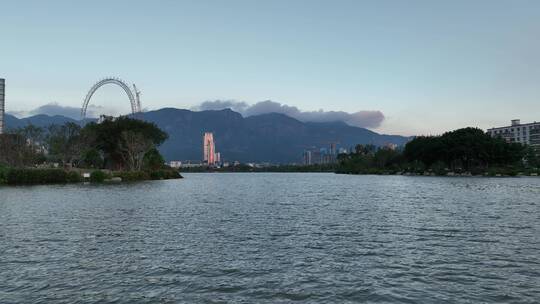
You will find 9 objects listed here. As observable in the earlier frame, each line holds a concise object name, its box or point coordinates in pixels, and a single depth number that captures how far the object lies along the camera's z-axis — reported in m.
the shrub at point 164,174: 153.50
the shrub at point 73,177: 119.69
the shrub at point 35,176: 108.38
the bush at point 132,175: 134.07
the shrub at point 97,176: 123.94
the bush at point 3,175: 107.04
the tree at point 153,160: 168.73
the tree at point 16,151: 129.75
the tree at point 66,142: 136.62
